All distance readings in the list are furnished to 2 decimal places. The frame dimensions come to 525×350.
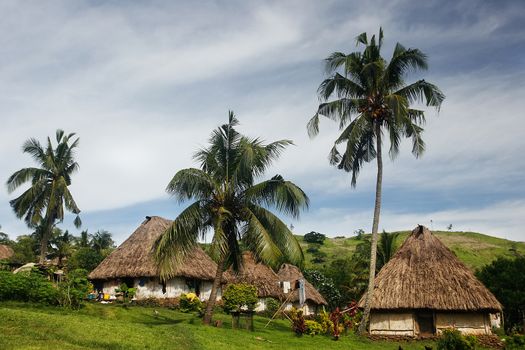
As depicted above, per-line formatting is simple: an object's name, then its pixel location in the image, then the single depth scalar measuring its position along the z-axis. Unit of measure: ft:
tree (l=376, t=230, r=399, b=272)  116.57
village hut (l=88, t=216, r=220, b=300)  97.55
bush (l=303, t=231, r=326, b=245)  293.23
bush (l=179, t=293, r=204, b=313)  87.54
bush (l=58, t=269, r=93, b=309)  60.85
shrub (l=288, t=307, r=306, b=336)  72.79
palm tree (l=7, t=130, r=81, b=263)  102.58
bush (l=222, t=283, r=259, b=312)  68.74
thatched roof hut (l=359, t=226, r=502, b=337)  80.53
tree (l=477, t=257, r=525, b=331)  100.32
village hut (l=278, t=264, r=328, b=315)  125.08
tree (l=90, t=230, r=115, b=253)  206.55
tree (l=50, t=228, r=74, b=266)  177.88
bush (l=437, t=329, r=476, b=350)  52.03
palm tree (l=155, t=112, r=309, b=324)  60.03
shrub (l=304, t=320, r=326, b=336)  74.67
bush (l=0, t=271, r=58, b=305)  58.27
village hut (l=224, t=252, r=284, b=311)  119.55
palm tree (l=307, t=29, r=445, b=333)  79.87
